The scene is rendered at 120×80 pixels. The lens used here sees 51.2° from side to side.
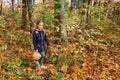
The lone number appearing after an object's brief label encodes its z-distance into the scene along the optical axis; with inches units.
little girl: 181.3
